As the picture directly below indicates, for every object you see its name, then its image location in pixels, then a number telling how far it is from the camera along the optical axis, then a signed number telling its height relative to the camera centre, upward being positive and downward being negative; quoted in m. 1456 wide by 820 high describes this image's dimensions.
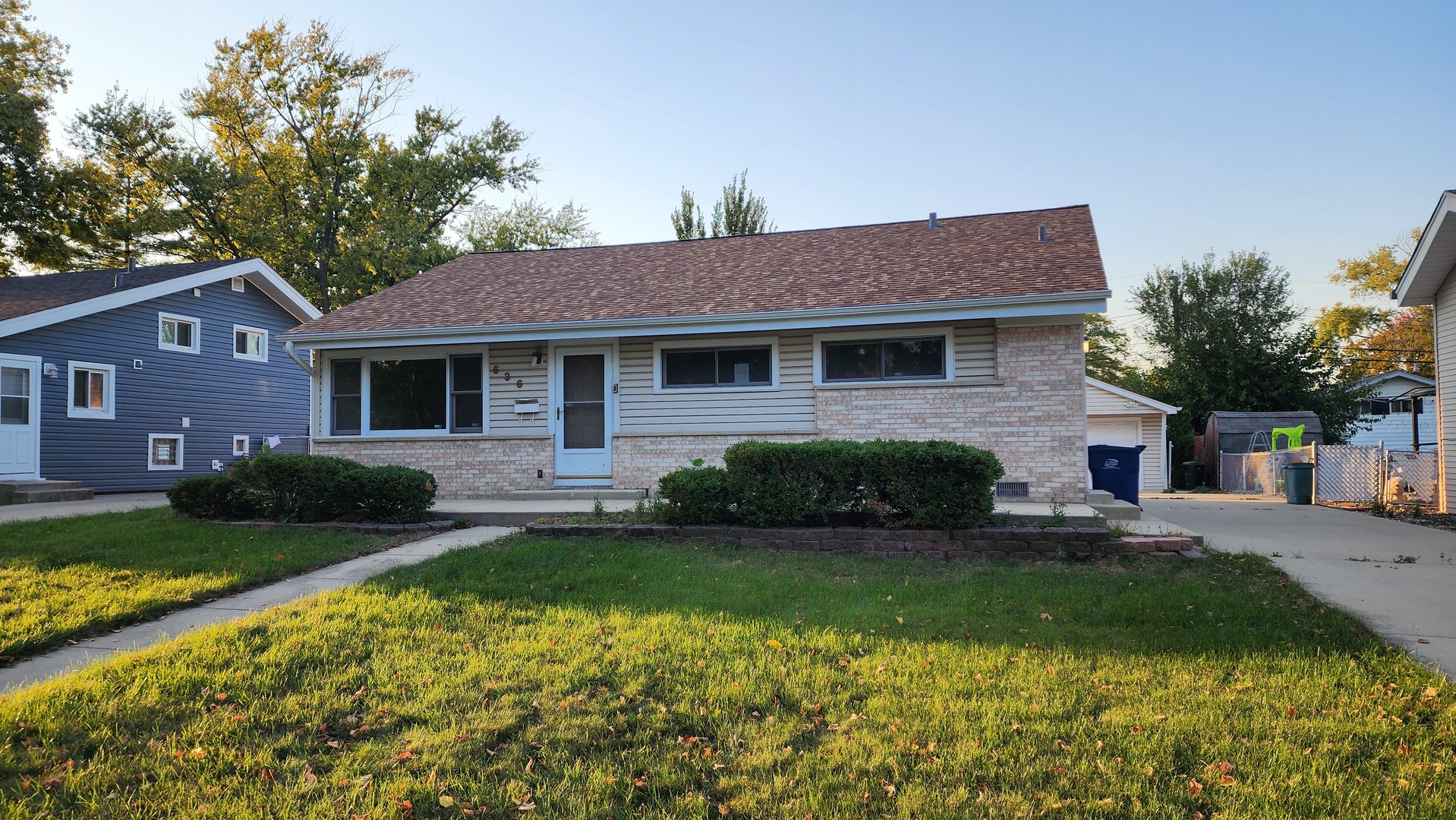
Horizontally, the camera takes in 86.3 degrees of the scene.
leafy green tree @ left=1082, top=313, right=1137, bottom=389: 45.65 +4.55
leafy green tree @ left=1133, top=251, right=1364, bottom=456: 27.38 +2.91
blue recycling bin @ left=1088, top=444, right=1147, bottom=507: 10.70 -0.59
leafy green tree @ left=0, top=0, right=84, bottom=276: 25.28 +8.89
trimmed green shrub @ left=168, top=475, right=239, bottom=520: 9.20 -0.85
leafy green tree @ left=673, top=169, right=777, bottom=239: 29.22 +8.02
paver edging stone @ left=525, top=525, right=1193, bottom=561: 7.37 -1.13
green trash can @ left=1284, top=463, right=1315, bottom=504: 15.42 -1.15
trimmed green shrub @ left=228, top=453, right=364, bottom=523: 8.94 -0.68
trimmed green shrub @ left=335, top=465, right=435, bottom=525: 8.85 -0.78
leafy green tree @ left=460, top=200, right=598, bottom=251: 34.81 +9.17
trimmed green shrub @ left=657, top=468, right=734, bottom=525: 8.21 -0.76
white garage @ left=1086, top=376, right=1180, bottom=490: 23.06 +0.08
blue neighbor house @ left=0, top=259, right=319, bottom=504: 14.92 +1.13
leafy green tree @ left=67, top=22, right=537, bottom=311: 27.03 +9.28
